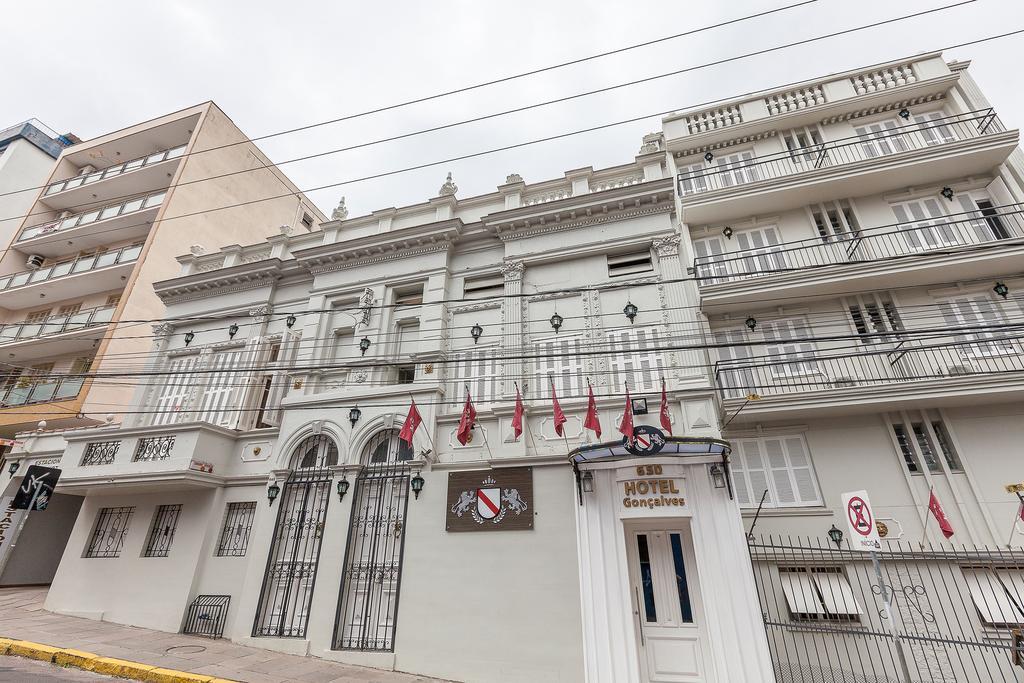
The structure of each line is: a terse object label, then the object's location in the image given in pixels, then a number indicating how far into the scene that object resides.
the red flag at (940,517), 8.78
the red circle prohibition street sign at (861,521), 6.44
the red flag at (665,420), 9.19
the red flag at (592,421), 9.12
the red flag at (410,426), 10.29
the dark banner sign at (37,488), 12.97
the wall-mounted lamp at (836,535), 9.56
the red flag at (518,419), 9.86
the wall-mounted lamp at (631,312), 11.47
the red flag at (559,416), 9.46
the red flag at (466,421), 10.15
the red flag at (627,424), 8.51
